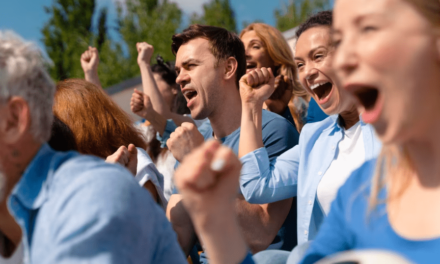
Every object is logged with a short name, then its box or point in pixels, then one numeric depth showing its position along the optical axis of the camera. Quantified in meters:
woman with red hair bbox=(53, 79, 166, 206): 2.50
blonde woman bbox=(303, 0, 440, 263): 1.01
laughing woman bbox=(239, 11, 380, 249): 2.25
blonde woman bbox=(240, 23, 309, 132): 3.64
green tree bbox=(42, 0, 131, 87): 28.45
